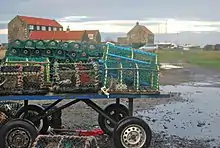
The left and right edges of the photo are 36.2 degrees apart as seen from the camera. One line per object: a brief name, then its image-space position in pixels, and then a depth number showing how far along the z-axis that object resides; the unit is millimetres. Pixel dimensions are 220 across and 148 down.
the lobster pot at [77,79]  7173
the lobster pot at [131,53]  7562
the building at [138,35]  97241
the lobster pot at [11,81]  7012
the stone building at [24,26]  77840
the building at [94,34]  76044
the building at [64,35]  61362
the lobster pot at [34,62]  7167
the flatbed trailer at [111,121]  7012
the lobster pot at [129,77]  7215
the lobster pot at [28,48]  7812
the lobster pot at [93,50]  8183
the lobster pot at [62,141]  6200
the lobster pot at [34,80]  7060
